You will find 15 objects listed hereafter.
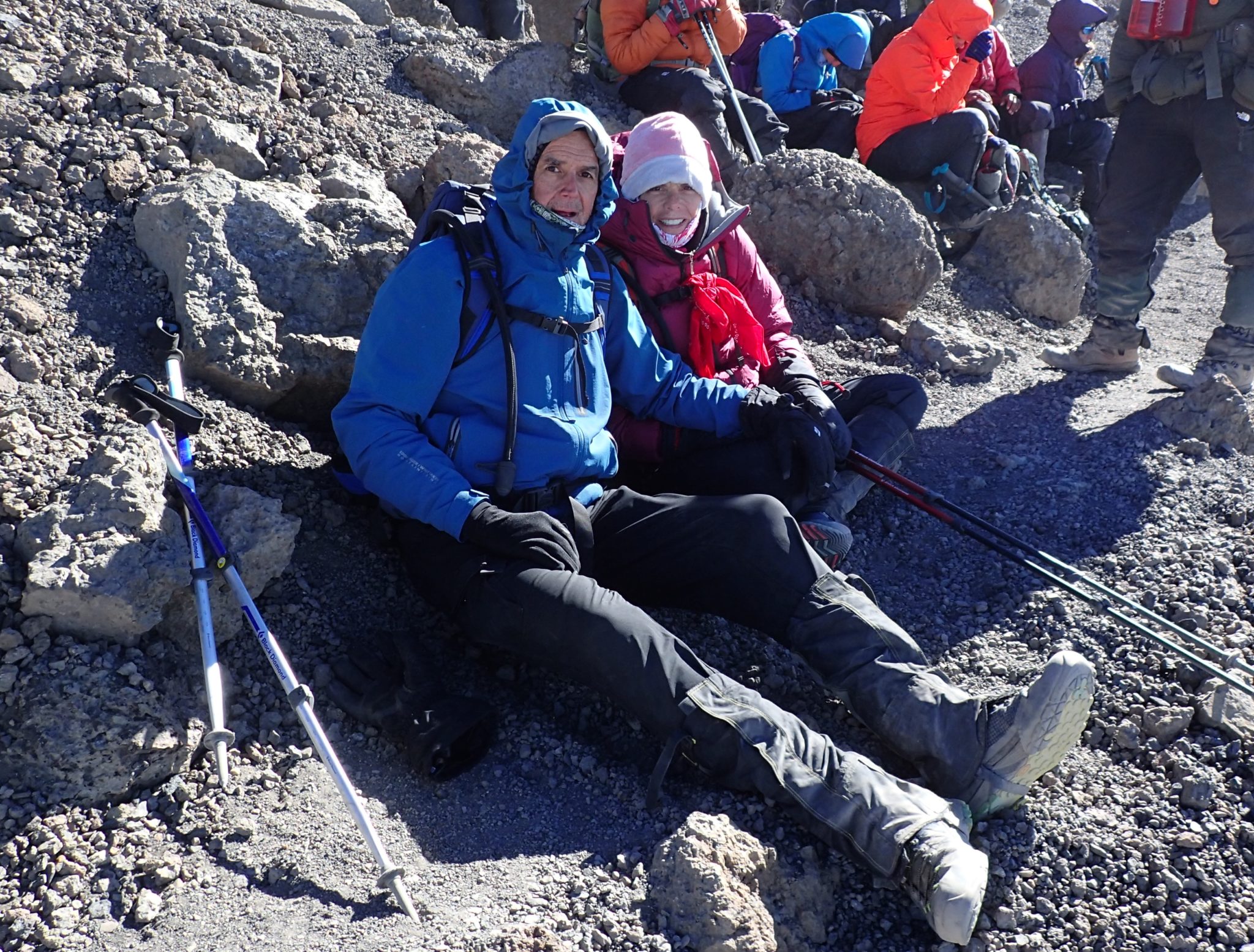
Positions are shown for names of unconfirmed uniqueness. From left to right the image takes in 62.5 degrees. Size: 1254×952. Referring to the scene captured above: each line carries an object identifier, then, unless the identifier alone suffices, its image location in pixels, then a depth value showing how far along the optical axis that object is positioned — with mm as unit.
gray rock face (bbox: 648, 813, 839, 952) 3020
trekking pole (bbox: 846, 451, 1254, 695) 3963
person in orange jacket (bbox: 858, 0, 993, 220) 8820
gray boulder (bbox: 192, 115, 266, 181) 5504
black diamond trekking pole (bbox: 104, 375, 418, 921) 3086
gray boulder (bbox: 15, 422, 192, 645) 3412
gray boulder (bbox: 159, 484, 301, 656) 3729
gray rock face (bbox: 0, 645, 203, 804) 3232
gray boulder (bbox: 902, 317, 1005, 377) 7219
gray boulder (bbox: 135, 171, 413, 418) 4574
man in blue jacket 3340
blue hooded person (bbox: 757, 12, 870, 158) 9969
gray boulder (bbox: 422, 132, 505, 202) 6230
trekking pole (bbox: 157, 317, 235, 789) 3336
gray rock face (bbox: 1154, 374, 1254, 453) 6004
